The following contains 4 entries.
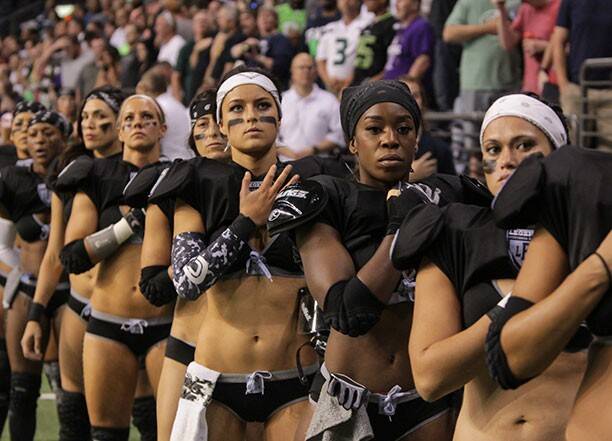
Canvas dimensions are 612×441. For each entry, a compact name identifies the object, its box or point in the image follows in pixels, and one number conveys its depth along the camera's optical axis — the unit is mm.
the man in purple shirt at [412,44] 10375
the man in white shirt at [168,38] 14586
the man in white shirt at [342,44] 10930
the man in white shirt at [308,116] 10391
